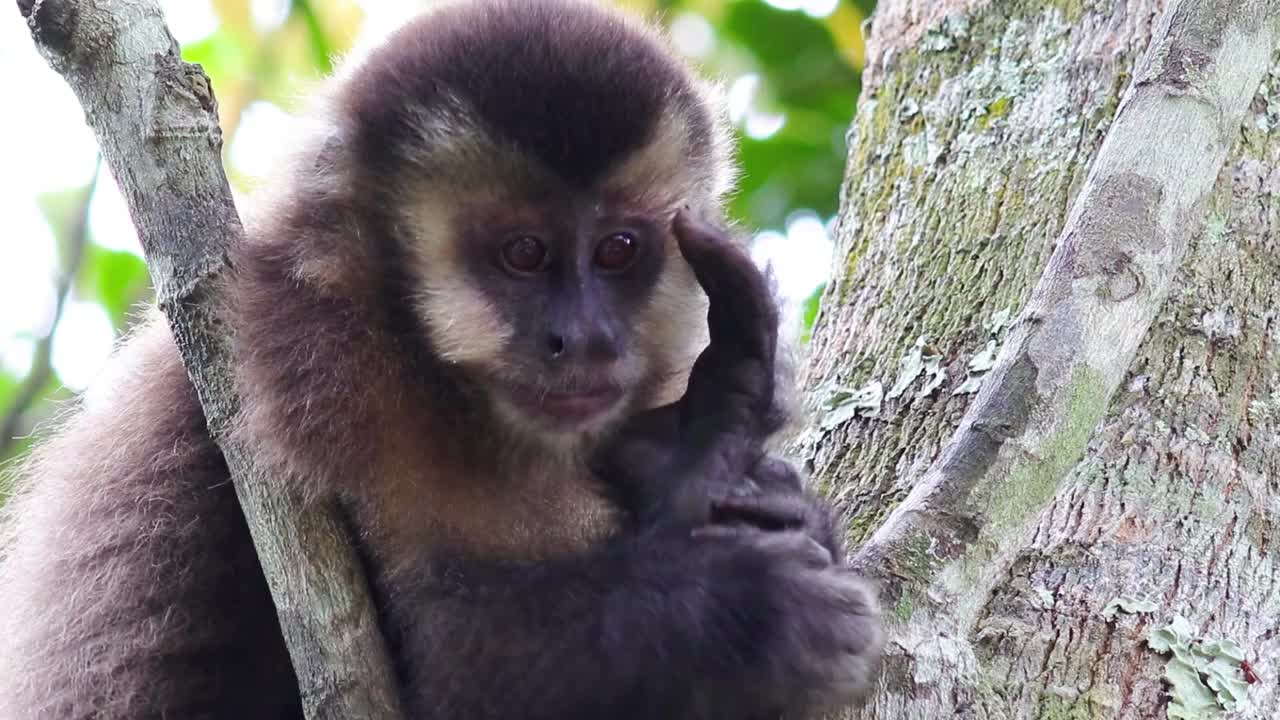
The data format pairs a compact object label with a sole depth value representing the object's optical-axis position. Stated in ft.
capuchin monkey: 19.74
